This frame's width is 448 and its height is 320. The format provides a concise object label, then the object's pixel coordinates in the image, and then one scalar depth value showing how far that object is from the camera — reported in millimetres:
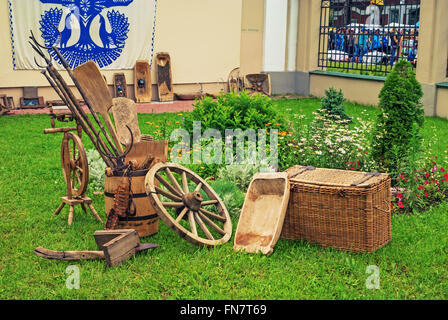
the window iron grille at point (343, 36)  13562
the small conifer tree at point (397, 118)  6141
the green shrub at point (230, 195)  5418
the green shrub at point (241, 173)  5961
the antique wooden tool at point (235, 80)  14048
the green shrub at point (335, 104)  10422
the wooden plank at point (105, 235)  4289
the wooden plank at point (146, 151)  5070
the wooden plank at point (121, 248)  4129
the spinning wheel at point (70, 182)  5133
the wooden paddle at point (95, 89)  5133
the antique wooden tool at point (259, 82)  13719
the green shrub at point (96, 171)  6301
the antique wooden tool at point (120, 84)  13482
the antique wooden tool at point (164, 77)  14133
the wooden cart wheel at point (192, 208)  4426
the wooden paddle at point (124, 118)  5355
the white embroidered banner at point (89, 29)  12328
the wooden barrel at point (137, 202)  4703
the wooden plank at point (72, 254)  4223
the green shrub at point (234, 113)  6828
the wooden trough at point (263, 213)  4484
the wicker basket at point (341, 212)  4395
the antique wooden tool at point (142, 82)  13844
